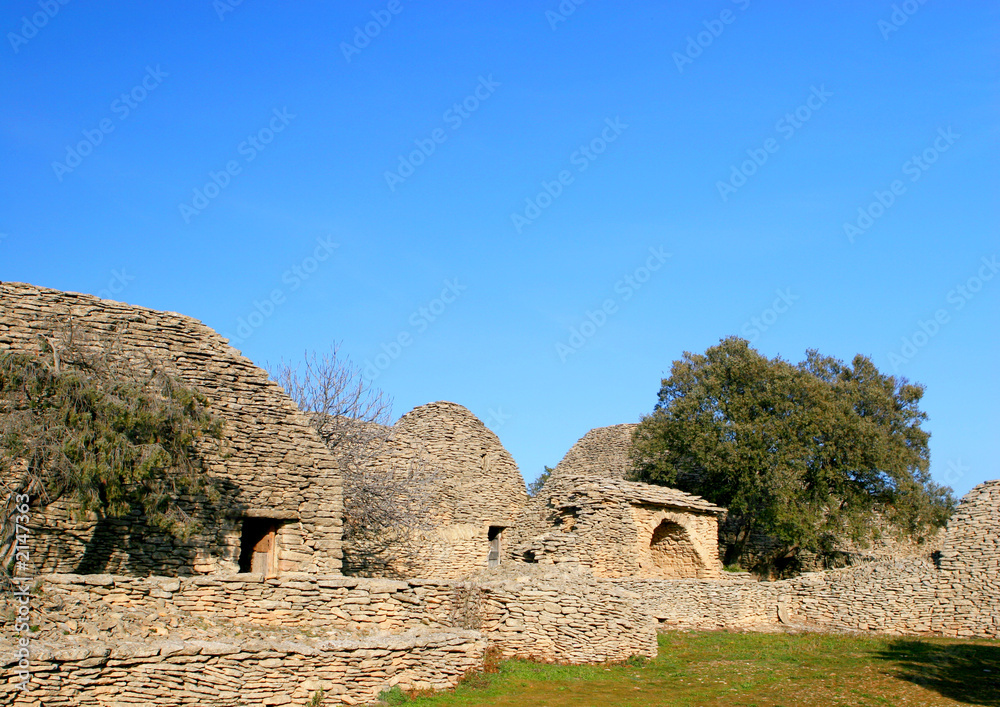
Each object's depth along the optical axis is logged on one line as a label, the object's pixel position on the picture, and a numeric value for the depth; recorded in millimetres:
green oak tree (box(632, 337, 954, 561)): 25609
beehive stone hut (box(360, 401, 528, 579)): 24594
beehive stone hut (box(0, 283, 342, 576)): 15070
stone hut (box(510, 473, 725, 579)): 20906
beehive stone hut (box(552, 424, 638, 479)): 34066
